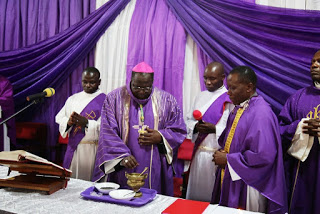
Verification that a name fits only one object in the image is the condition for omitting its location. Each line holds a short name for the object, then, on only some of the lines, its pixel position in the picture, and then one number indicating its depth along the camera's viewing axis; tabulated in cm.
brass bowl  229
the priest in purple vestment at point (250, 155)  271
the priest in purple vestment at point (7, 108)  533
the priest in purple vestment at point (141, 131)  325
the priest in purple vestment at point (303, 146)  321
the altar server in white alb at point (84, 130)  422
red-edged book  207
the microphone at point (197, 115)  344
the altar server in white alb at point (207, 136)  386
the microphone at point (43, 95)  256
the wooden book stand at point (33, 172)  241
